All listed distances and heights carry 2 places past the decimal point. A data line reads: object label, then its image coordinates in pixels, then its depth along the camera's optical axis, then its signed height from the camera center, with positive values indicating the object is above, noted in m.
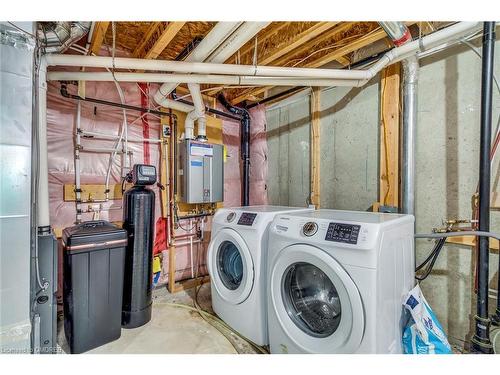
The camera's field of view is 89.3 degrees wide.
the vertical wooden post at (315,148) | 2.70 +0.39
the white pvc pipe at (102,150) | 2.30 +0.31
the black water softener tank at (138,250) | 2.04 -0.54
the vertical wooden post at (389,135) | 2.07 +0.42
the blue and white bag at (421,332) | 1.41 -0.84
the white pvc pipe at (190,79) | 1.94 +0.83
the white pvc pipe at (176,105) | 2.57 +0.82
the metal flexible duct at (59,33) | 1.54 +0.93
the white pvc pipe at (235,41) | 1.52 +0.94
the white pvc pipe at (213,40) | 1.52 +0.93
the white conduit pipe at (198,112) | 2.30 +0.73
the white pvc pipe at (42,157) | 1.62 +0.16
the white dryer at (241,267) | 1.78 -0.65
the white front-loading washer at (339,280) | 1.24 -0.54
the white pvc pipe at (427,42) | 1.53 +0.94
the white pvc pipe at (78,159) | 2.24 +0.21
